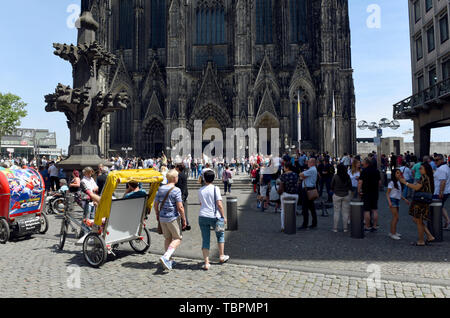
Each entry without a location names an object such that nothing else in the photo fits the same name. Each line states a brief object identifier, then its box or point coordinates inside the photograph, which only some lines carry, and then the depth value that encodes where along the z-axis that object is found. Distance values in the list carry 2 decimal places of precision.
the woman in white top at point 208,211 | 5.15
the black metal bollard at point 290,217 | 7.81
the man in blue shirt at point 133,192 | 5.86
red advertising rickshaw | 7.12
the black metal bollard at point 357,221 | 7.34
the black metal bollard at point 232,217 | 8.40
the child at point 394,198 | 7.18
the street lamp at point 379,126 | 13.71
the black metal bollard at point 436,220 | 6.90
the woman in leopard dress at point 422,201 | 6.53
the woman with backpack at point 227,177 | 15.29
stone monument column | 10.61
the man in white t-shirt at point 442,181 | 7.94
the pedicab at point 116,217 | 5.29
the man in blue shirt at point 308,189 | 8.41
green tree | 46.91
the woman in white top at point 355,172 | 8.98
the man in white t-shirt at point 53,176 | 14.37
